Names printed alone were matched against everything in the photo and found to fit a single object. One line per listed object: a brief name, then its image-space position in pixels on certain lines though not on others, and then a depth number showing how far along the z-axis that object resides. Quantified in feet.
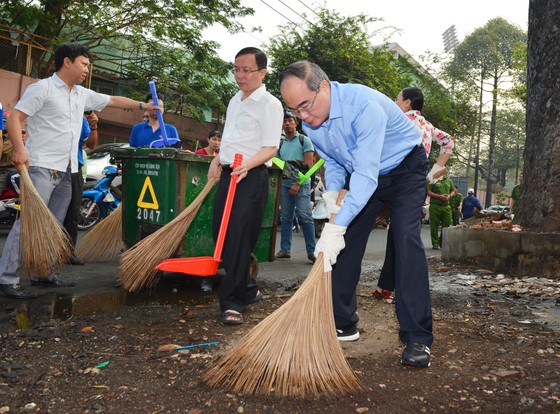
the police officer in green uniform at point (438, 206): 30.37
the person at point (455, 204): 41.78
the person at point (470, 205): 45.57
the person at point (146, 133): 18.95
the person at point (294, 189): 20.79
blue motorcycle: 27.17
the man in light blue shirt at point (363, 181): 7.98
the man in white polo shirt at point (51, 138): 12.34
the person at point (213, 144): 22.53
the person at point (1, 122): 12.17
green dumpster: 13.57
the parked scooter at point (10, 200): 23.27
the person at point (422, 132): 13.67
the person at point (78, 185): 14.53
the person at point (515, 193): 32.07
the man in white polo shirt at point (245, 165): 11.00
